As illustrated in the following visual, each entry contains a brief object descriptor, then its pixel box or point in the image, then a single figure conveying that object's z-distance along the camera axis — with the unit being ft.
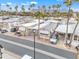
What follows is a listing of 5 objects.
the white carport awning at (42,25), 49.33
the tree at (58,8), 93.88
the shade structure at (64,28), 40.58
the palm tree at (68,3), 34.95
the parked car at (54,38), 37.80
